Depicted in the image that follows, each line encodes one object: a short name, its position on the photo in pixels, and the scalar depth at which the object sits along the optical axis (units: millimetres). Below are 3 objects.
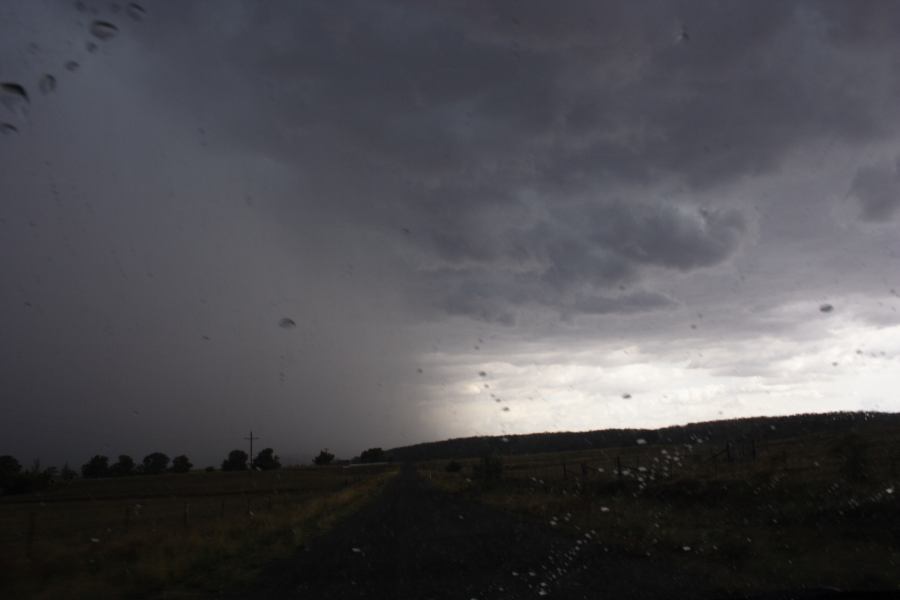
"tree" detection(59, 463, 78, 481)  96662
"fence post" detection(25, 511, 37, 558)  18519
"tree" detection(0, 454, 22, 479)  79719
